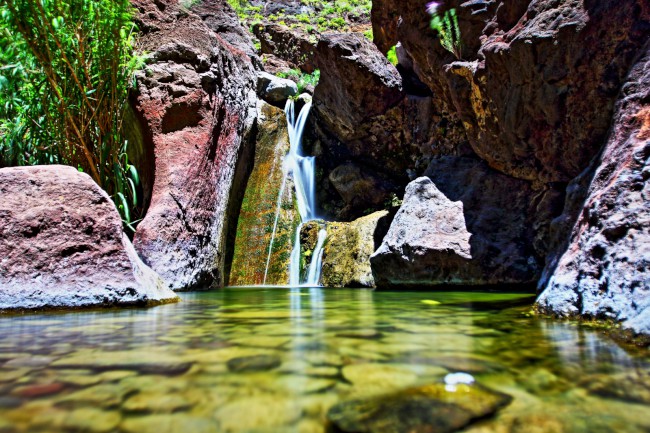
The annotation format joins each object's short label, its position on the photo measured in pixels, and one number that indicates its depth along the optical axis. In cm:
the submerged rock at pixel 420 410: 100
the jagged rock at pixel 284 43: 1659
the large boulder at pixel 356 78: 911
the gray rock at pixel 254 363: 151
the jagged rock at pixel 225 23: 1016
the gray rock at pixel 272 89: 1253
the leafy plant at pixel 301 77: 1391
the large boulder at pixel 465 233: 602
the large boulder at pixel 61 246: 317
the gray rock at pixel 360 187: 1047
